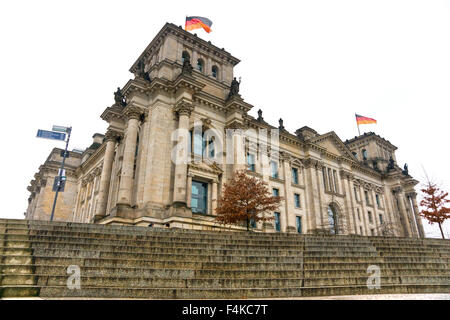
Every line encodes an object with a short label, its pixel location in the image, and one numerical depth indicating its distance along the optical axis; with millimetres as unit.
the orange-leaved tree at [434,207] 35206
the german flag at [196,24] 31766
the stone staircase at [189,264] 8336
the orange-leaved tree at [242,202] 22109
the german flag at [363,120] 50719
